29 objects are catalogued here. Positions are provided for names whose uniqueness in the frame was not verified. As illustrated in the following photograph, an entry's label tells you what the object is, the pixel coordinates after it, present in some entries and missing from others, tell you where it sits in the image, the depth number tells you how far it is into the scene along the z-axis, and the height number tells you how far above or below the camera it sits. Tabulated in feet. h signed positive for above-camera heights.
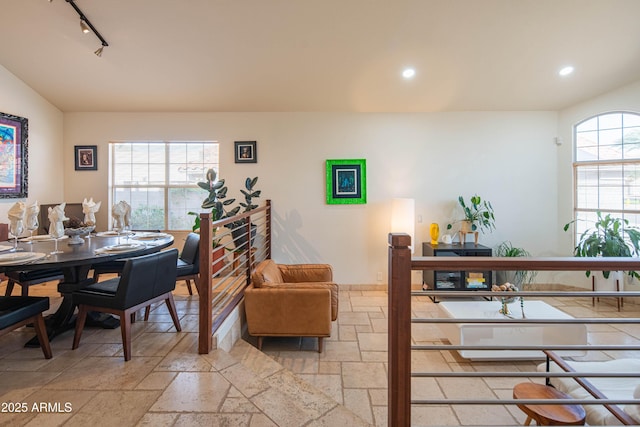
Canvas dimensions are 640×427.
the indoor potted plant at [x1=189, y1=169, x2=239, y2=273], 14.79 +0.75
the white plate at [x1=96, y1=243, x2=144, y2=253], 8.26 -1.00
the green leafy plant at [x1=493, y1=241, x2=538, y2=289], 15.60 -3.34
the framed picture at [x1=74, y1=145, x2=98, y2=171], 16.48 +2.95
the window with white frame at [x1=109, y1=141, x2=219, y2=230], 16.80 +1.83
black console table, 15.03 -3.30
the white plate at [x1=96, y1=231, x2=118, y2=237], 11.02 -0.82
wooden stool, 6.24 -4.26
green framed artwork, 16.40 +1.54
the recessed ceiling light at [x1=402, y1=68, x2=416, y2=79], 13.20 +6.00
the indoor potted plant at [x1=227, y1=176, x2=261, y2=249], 14.97 +0.41
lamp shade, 15.26 -0.27
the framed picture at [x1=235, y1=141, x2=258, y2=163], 16.40 +3.22
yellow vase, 15.79 -1.16
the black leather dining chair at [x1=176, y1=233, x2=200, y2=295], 10.92 -1.86
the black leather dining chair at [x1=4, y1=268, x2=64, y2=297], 9.54 -2.08
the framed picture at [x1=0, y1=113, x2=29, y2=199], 13.53 +2.55
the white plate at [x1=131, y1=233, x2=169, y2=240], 10.23 -0.84
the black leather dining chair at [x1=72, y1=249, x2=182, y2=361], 7.41 -2.06
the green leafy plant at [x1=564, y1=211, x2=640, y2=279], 13.51 -1.35
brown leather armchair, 10.22 -3.32
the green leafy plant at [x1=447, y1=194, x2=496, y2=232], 16.01 -0.14
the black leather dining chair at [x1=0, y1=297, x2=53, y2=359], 6.60 -2.31
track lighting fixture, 10.14 +6.57
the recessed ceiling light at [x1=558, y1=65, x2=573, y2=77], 13.03 +6.01
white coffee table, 10.13 -4.27
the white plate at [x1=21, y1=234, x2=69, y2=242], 9.63 -0.85
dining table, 7.16 -1.09
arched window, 14.07 +2.06
